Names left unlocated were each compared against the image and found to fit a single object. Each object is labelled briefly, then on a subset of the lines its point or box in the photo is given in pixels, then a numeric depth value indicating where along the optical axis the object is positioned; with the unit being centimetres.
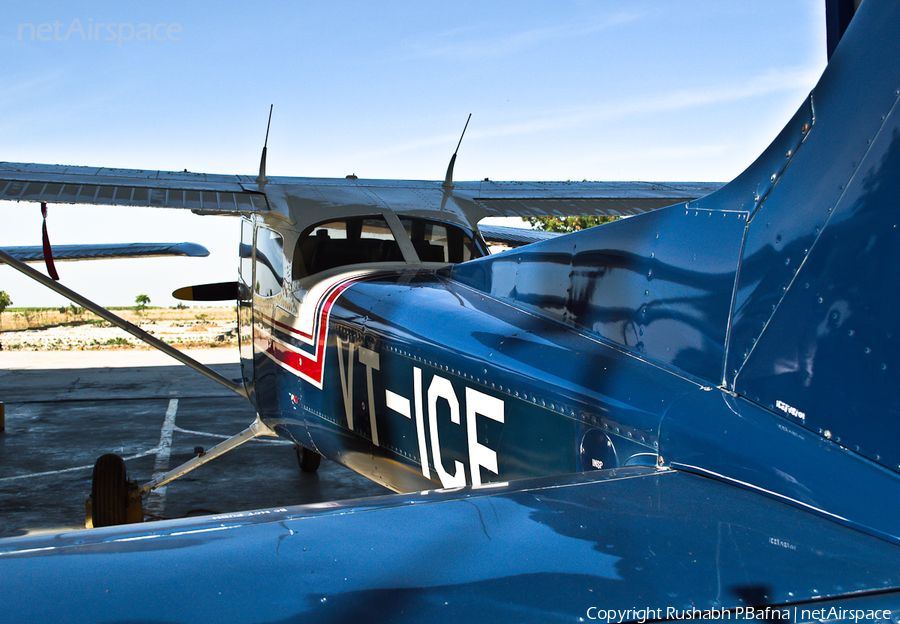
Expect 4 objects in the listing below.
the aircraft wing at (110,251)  1247
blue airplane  123
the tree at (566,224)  2688
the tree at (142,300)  5925
